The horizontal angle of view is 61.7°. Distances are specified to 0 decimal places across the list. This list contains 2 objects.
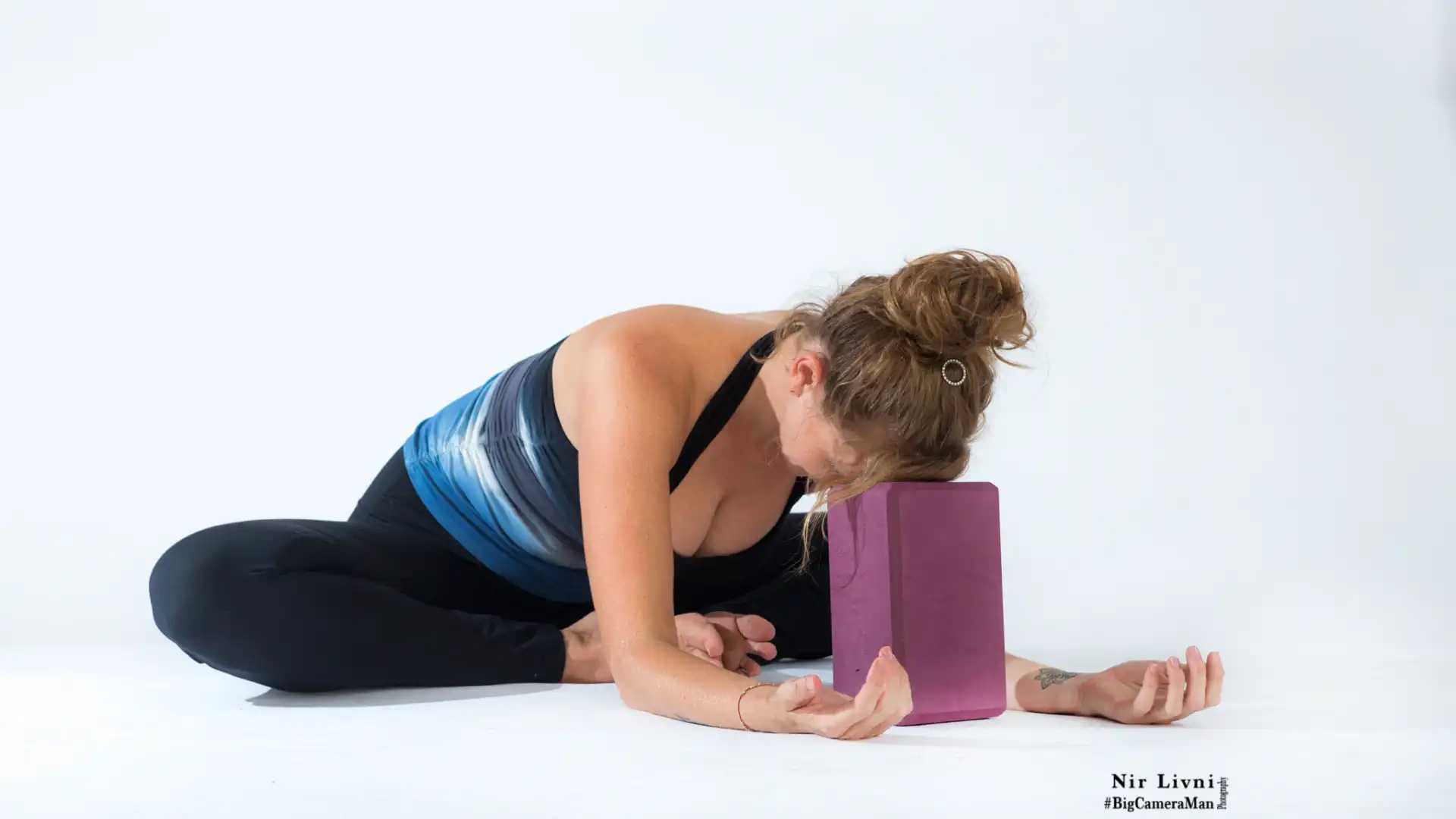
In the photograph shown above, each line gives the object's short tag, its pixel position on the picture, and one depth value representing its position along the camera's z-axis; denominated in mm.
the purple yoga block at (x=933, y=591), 1480
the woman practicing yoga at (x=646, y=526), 1504
